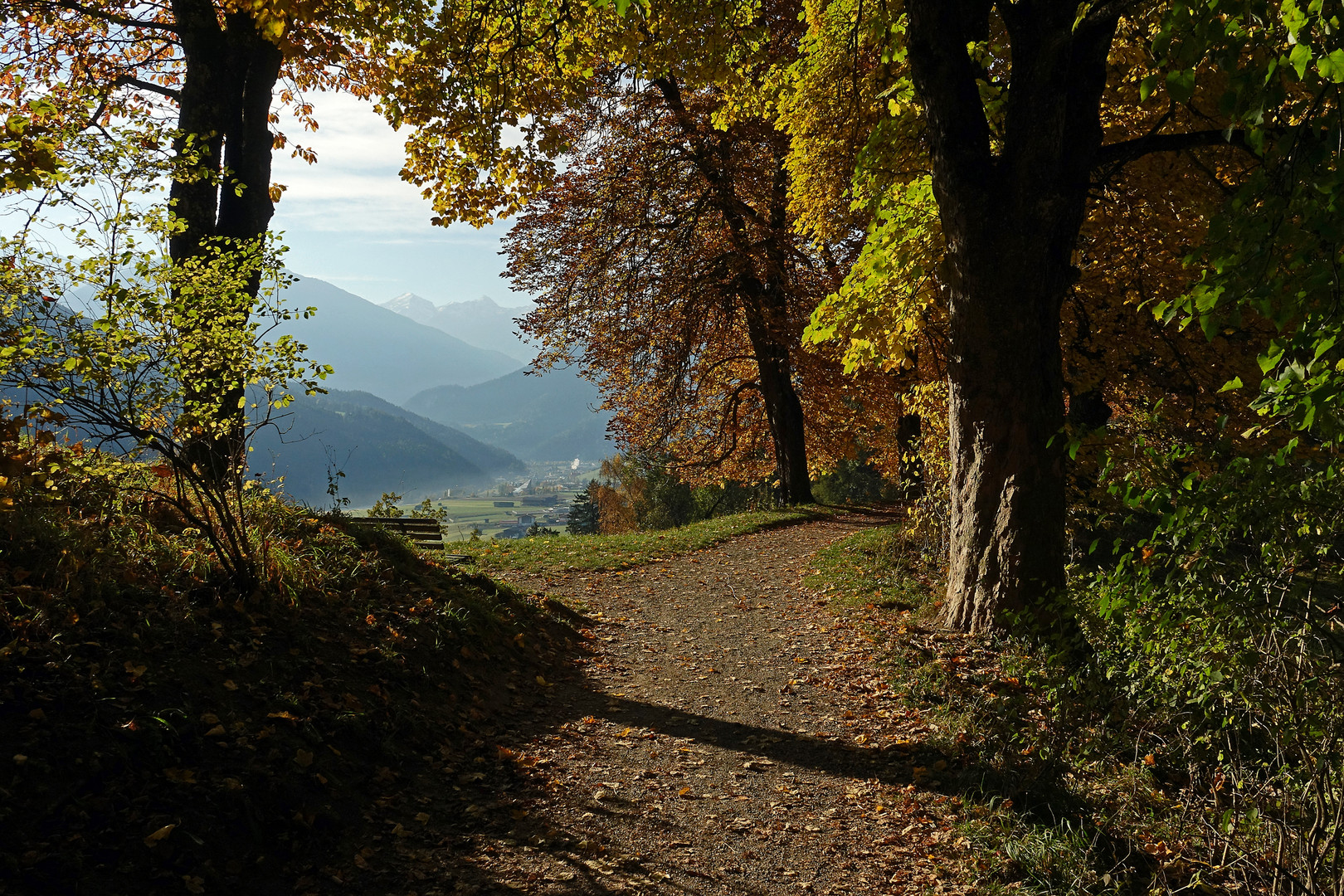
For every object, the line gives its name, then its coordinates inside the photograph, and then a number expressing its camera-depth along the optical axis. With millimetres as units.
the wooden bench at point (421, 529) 11383
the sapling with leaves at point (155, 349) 4512
